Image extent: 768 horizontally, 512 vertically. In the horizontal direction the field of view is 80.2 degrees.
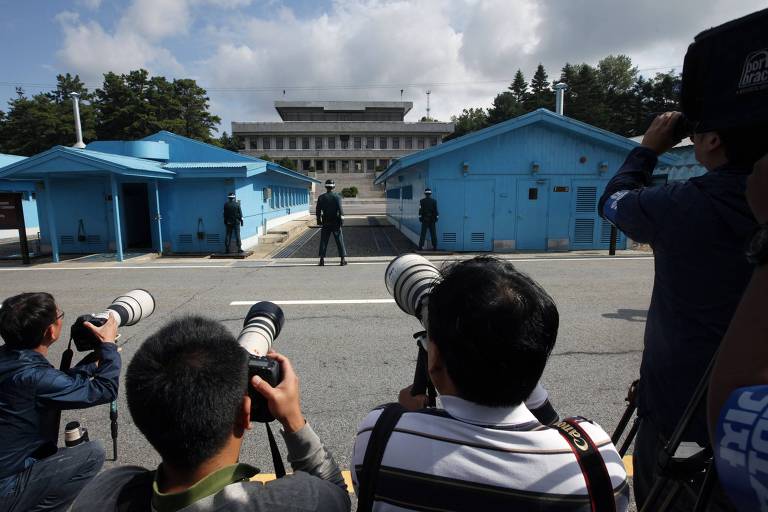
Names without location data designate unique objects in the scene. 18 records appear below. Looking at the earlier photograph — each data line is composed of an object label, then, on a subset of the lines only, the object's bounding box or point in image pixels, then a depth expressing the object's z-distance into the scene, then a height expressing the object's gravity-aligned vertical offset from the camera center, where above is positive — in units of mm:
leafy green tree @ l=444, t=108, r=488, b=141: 69050 +11308
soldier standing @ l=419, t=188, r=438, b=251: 12930 -474
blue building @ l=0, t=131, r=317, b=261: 11969 +40
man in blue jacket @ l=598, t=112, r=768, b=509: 1353 -205
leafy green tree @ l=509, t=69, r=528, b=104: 66812 +15816
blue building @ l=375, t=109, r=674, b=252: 13547 +383
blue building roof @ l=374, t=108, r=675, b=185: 13203 +1830
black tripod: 1169 -709
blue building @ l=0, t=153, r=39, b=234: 19188 -24
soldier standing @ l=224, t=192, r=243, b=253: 12883 -581
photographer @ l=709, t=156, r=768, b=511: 675 -303
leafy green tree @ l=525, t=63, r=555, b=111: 58844 +14008
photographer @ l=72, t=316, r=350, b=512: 1054 -563
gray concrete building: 62062 +7705
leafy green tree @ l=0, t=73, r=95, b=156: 42000 +6568
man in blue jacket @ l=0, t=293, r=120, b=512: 2016 -931
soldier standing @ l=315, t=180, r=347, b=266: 10938 -506
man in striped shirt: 982 -542
